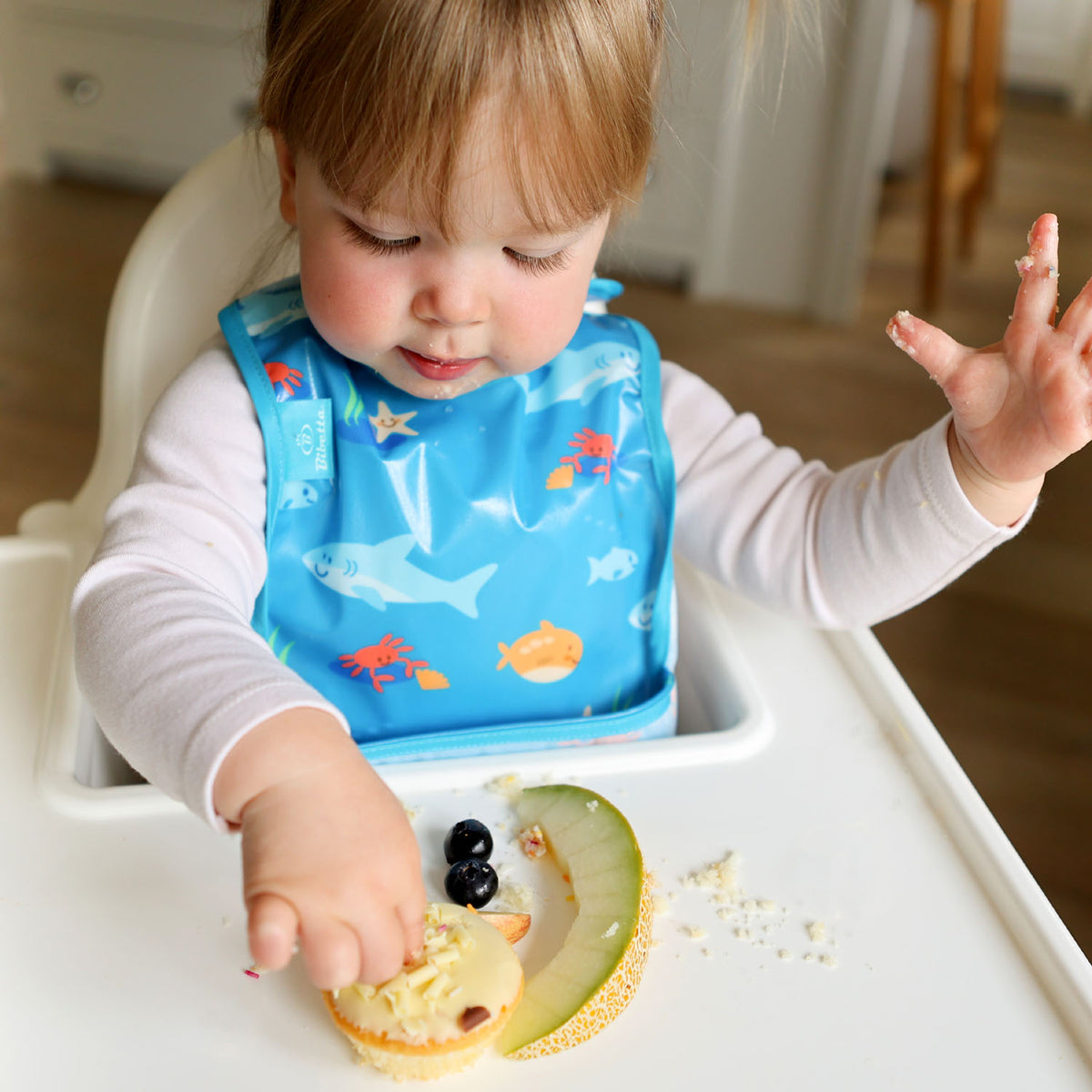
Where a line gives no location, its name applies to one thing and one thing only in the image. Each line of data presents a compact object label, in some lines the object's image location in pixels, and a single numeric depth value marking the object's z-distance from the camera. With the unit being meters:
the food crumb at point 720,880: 0.63
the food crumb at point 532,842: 0.65
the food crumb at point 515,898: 0.61
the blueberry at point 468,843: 0.63
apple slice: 0.59
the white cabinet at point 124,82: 3.19
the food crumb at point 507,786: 0.68
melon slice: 0.54
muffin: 0.51
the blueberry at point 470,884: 0.60
